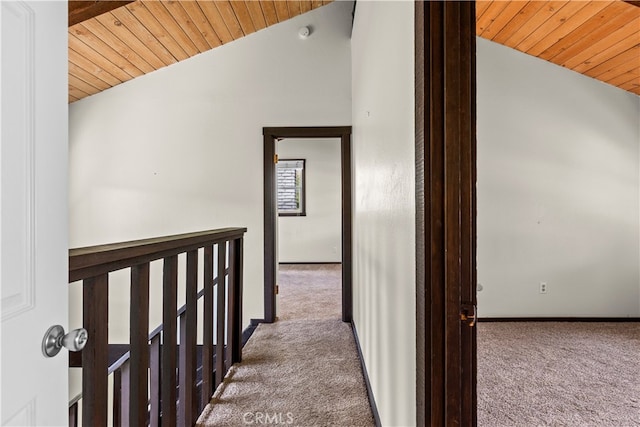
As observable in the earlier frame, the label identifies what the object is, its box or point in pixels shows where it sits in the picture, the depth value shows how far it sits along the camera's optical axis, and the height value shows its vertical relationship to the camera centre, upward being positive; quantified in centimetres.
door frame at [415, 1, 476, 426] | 93 +2
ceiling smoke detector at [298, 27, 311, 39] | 345 +171
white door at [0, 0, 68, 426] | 63 +2
